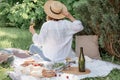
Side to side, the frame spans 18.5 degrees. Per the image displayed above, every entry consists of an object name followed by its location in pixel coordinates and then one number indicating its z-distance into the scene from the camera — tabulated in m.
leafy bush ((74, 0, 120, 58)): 6.09
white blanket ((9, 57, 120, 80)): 5.21
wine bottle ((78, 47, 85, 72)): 5.50
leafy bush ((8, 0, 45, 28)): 11.62
